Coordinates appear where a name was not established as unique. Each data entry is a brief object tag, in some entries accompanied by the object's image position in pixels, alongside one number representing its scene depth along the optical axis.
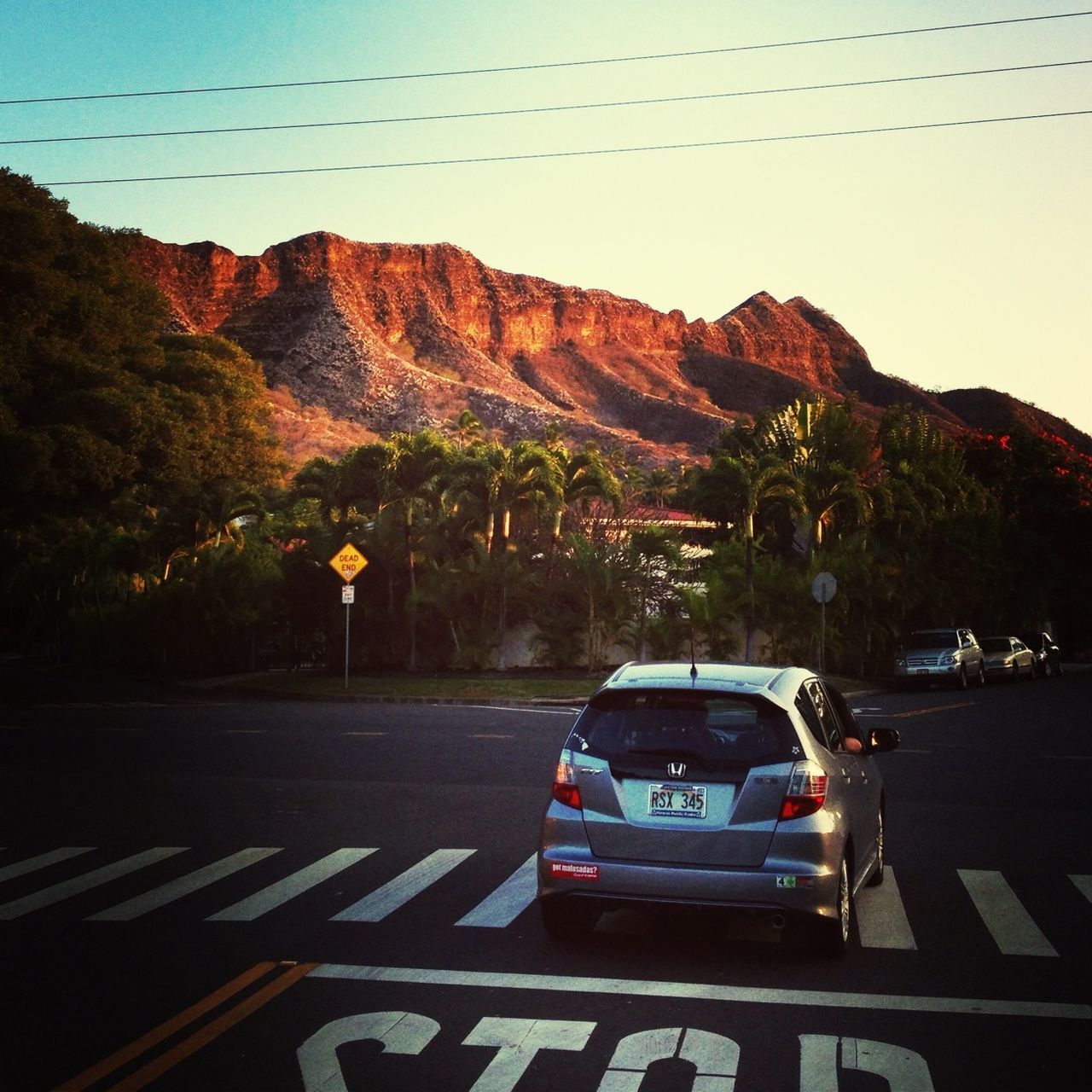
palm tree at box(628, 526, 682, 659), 43.59
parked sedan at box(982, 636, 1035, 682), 46.47
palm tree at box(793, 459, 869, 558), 47.09
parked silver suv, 42.19
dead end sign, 38.12
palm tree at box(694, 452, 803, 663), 45.47
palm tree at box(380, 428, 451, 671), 46.50
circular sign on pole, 39.94
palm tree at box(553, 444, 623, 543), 47.88
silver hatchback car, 7.85
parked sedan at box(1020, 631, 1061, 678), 50.78
